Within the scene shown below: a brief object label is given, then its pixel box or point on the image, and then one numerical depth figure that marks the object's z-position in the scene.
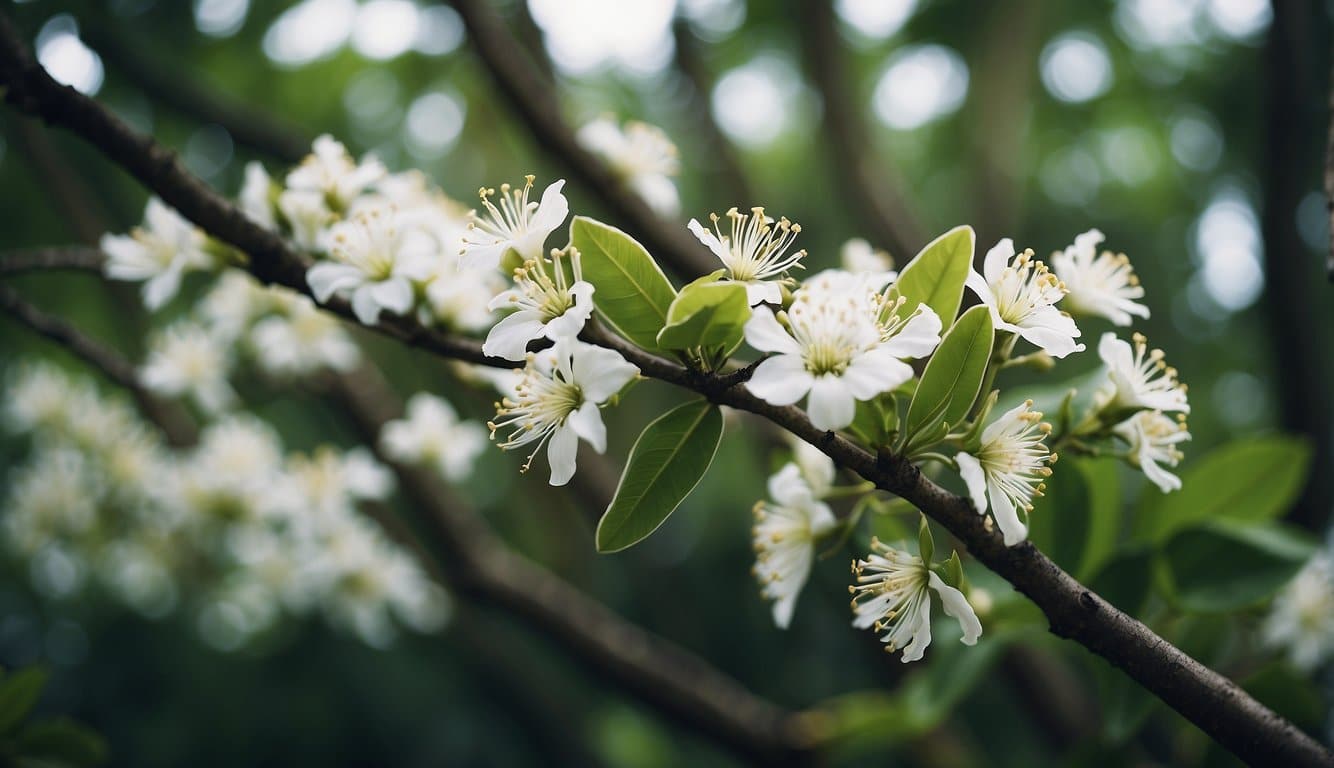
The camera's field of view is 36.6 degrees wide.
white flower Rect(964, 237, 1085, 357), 0.49
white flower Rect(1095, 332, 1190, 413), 0.51
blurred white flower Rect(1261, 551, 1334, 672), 0.66
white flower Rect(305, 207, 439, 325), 0.54
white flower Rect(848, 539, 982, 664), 0.50
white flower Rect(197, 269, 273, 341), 0.72
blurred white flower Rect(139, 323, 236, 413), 0.79
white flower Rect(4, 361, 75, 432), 0.98
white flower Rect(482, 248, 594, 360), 0.48
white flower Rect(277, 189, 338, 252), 0.57
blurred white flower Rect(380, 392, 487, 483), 0.69
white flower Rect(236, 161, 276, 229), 0.58
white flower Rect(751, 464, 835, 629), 0.54
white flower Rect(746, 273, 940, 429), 0.47
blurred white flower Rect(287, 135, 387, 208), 0.57
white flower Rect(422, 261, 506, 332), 0.55
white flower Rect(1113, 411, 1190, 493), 0.52
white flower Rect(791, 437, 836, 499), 0.55
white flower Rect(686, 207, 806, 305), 0.51
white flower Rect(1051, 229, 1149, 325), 0.55
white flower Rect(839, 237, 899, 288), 0.59
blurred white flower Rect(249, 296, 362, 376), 0.73
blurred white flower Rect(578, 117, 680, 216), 0.66
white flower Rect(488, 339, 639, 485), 0.49
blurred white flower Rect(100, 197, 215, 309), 0.58
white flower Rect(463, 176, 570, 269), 0.50
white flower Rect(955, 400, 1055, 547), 0.48
